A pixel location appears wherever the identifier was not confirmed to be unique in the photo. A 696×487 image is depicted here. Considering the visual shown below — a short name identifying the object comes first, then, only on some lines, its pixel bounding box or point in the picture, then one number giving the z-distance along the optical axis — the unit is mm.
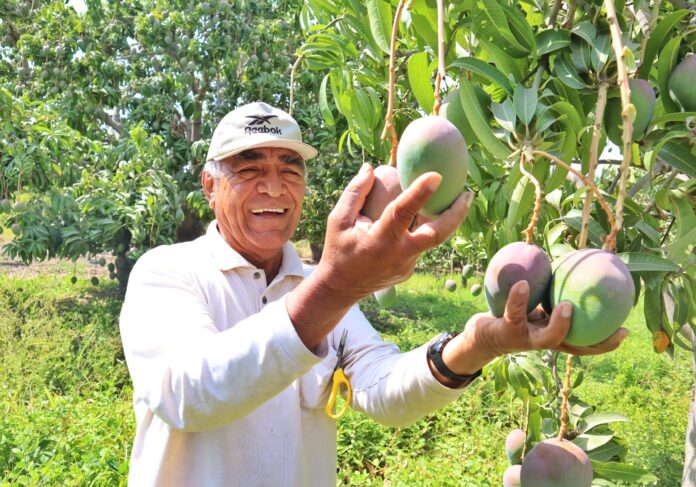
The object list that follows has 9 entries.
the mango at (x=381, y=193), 784
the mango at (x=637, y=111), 912
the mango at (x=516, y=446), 1467
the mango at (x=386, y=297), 1955
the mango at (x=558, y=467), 1068
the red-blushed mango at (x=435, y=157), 726
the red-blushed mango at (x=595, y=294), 723
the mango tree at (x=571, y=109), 910
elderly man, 776
